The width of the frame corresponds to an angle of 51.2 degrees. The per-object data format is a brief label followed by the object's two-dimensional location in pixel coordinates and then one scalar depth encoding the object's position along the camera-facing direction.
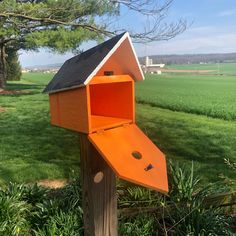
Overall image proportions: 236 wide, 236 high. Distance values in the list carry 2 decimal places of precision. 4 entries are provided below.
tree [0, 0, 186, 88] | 4.96
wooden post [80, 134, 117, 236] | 1.58
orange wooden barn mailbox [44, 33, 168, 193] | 1.37
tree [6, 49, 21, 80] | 25.01
